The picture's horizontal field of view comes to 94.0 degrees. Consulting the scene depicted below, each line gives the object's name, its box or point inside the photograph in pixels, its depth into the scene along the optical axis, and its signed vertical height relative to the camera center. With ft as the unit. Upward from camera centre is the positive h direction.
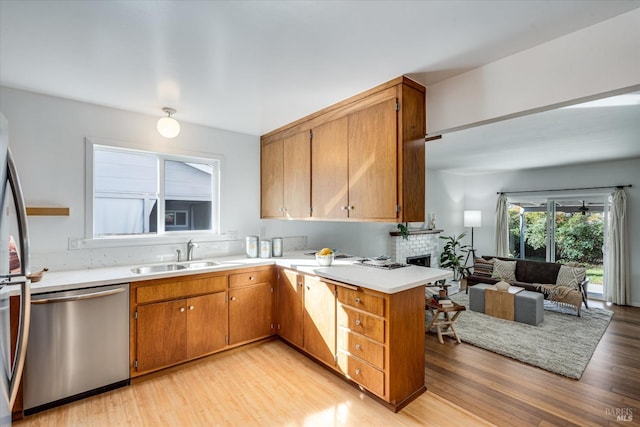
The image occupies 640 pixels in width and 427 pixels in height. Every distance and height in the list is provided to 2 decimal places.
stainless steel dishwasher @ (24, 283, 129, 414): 6.82 -3.13
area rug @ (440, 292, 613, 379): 9.70 -4.67
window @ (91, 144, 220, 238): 9.64 +0.88
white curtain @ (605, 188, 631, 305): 16.66 -2.01
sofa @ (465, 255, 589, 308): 15.11 -3.17
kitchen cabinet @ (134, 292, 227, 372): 8.24 -3.33
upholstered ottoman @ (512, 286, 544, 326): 12.91 -4.02
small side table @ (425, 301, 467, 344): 11.29 -4.05
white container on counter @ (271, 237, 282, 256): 11.66 -1.14
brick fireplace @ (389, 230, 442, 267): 18.04 -1.84
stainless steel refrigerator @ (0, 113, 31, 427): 3.59 -0.82
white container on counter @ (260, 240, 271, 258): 11.44 -1.22
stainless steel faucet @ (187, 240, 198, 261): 10.60 -1.10
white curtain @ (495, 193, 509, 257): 21.67 -0.60
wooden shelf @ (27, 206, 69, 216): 7.99 +0.18
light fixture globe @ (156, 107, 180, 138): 9.29 +2.82
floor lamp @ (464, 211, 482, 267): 21.63 -0.16
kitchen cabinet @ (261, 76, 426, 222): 7.42 +1.73
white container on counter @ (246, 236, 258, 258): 11.37 -1.10
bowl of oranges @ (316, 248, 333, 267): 9.59 -1.34
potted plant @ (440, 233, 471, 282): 19.81 -2.69
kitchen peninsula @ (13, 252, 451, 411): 7.14 -2.77
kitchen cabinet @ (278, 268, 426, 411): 6.99 -3.08
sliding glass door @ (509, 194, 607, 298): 18.17 -0.89
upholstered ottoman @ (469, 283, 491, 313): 14.60 -4.03
